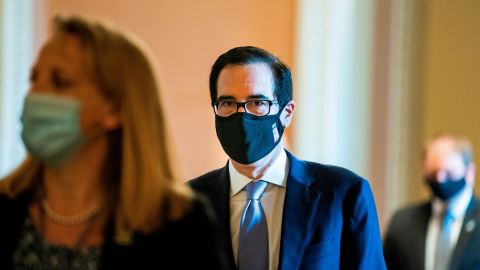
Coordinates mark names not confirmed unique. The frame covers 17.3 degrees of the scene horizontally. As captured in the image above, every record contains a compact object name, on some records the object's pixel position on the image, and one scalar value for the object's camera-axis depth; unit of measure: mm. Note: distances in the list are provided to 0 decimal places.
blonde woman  3690
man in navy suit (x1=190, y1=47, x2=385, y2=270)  5227
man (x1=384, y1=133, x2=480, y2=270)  9212
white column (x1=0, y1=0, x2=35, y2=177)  10424
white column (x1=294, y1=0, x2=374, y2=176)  10416
